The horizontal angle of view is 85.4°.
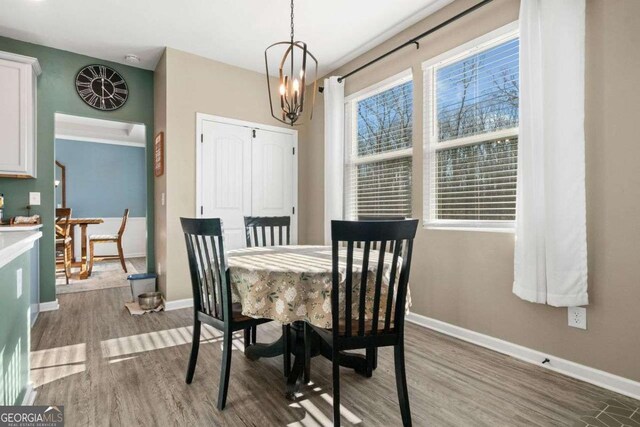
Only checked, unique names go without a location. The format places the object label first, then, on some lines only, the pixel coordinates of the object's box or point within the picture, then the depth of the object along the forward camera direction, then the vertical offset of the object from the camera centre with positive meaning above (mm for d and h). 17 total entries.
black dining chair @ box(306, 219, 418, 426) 1452 -409
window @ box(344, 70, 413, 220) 3303 +659
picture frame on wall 3753 +667
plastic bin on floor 3832 -786
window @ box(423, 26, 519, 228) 2490 +620
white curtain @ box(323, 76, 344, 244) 3869 +662
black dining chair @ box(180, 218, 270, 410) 1740 -425
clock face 3781 +1413
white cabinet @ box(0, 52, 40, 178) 3117 +907
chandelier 2100 +735
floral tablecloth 1634 -372
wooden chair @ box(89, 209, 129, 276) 5489 -434
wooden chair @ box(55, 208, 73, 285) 4664 -289
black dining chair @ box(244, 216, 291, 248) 2949 -105
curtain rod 2506 +1494
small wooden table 5148 -487
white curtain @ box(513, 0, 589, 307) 2041 +332
